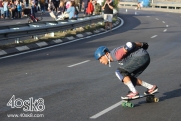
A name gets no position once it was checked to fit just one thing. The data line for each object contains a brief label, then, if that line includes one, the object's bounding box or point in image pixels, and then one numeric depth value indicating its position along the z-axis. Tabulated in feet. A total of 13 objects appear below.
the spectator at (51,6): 120.26
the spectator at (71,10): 82.33
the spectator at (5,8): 117.60
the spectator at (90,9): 106.96
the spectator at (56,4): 132.66
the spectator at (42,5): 149.89
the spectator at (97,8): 117.66
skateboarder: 26.94
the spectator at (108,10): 88.29
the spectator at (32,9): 109.29
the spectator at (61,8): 93.75
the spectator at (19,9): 122.38
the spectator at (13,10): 122.46
